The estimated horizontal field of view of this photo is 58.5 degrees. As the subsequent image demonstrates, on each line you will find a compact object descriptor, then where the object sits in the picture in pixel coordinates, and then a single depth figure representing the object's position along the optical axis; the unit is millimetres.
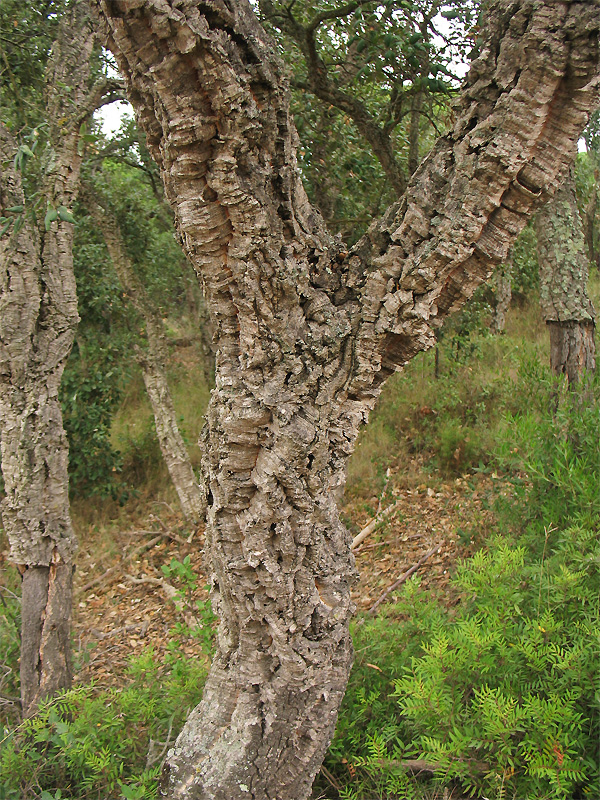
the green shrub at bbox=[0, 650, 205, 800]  2635
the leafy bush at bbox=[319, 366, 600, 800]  2062
